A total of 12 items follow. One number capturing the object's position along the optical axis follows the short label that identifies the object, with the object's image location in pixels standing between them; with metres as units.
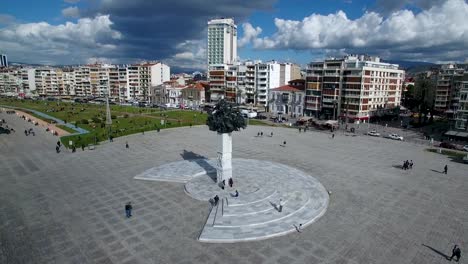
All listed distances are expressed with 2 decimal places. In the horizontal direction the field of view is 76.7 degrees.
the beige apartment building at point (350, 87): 79.19
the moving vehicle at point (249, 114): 87.25
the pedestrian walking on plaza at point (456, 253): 18.73
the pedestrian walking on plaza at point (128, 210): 23.94
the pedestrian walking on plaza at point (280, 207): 25.12
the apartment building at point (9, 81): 188.73
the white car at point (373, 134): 63.88
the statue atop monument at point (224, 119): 29.53
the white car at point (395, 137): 60.44
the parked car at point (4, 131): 62.07
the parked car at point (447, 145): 52.86
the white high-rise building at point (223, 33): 198.12
